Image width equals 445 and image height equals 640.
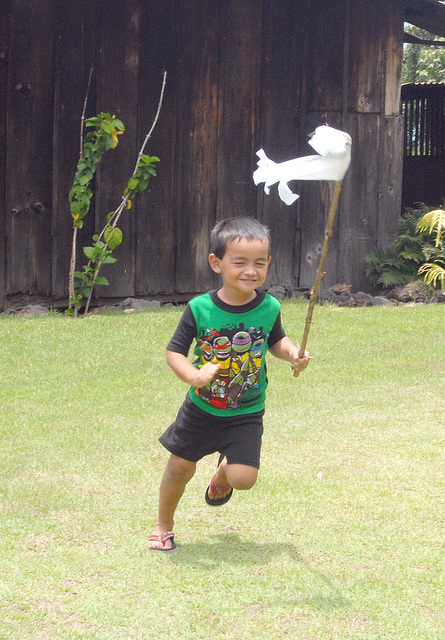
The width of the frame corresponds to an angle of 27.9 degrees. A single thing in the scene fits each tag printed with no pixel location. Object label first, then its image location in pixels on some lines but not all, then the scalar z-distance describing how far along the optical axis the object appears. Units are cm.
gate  1641
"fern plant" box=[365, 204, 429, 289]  1069
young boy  347
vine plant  870
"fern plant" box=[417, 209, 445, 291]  1034
